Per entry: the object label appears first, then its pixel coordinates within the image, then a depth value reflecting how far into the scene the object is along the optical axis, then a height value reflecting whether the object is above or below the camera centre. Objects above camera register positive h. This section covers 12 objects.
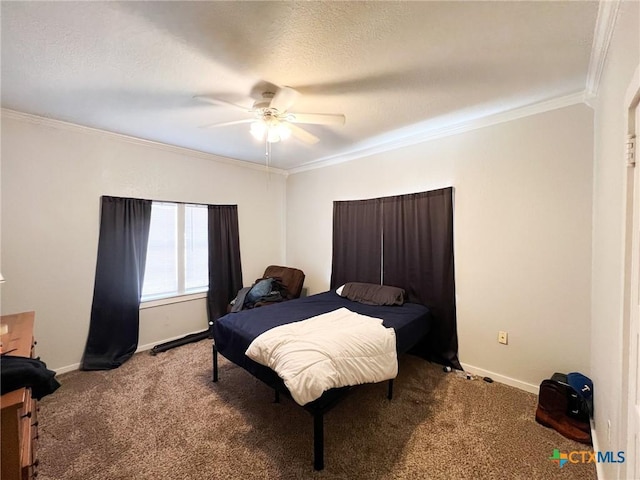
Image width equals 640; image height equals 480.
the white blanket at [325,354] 1.55 -0.77
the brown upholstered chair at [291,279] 3.88 -0.63
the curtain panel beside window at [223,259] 3.81 -0.33
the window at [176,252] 3.39 -0.20
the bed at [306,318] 1.63 -0.79
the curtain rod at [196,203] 3.18 +0.45
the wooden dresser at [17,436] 0.97 -0.76
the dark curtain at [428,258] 2.83 -0.25
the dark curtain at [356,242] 3.43 -0.08
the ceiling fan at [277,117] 1.91 +0.91
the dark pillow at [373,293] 2.96 -0.66
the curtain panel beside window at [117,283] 2.88 -0.52
